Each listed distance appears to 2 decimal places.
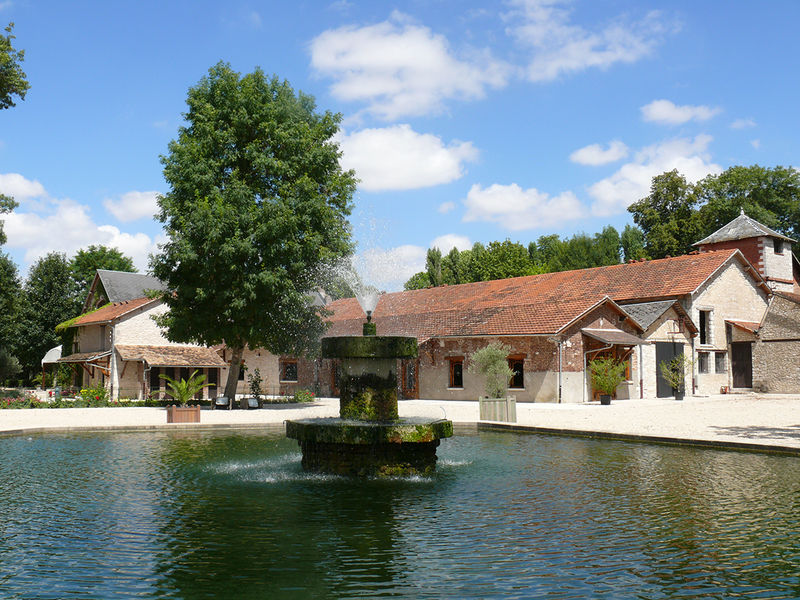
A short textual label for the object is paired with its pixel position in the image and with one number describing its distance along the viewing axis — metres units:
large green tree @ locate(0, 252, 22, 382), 45.28
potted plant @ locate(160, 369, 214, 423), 22.20
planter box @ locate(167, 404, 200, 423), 22.14
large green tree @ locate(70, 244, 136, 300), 69.94
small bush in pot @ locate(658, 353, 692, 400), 33.81
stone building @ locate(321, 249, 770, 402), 32.19
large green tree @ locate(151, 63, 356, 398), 29.22
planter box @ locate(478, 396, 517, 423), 20.80
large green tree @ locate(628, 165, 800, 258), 61.16
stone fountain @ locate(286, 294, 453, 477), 11.95
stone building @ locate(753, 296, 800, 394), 38.53
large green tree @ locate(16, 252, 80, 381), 55.81
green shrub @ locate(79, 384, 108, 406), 32.38
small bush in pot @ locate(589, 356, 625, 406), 30.80
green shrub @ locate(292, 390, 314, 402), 36.03
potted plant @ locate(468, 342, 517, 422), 29.48
